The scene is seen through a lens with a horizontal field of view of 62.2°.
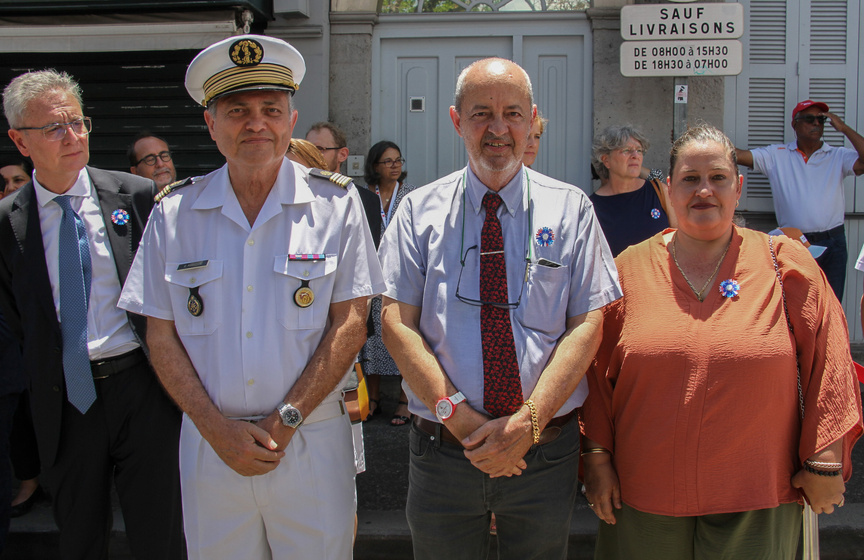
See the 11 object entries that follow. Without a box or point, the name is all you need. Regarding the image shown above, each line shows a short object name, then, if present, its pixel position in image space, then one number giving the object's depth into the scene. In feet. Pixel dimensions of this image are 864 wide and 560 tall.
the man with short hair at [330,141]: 15.94
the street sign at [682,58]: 17.58
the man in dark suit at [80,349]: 9.28
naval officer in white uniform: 7.48
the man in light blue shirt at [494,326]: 7.42
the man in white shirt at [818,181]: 18.93
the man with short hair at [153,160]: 14.34
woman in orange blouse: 7.61
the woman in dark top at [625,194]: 13.74
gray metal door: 20.39
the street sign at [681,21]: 17.46
